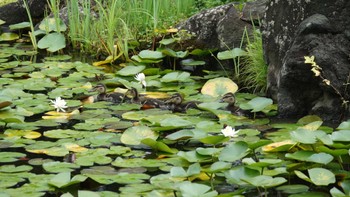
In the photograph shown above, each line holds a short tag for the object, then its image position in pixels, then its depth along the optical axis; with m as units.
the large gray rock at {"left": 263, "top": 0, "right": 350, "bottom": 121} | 10.28
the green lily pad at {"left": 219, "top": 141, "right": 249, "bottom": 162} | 7.98
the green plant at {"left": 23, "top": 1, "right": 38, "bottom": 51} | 15.38
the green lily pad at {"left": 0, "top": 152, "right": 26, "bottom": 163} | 8.65
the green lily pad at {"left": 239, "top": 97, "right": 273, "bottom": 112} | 10.36
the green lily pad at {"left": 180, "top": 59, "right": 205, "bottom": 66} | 13.52
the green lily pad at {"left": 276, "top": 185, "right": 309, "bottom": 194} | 7.68
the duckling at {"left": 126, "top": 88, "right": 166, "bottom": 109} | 11.15
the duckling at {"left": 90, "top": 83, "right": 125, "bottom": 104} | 11.48
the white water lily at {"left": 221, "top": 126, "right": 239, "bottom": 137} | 9.00
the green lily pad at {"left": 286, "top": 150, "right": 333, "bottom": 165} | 7.71
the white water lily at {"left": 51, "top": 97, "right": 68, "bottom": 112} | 10.82
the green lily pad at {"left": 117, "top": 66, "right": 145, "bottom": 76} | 12.72
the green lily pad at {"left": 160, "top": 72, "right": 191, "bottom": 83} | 12.31
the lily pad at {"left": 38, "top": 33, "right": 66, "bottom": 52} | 14.96
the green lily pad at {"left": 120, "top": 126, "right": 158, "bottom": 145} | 9.20
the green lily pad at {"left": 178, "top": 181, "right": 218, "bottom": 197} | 6.93
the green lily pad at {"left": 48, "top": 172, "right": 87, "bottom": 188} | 7.52
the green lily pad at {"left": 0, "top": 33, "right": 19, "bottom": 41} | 16.66
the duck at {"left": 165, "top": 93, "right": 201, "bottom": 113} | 10.93
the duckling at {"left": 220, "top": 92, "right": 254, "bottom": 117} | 10.73
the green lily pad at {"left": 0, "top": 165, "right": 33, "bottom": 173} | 8.29
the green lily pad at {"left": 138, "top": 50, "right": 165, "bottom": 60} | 13.31
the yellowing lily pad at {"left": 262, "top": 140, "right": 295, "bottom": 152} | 8.63
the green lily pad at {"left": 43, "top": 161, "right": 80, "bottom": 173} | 8.30
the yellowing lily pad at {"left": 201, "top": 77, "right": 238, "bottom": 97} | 11.71
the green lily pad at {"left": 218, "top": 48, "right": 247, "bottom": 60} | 12.62
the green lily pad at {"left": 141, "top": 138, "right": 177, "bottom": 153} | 8.87
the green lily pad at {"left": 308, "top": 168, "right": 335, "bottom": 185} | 7.45
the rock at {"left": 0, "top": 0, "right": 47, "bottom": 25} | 17.58
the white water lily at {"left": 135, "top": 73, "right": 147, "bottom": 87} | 12.10
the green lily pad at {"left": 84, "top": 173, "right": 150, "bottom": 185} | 7.95
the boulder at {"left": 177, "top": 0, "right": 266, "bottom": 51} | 13.49
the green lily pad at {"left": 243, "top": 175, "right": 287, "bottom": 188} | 7.18
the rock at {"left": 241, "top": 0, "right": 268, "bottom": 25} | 13.33
